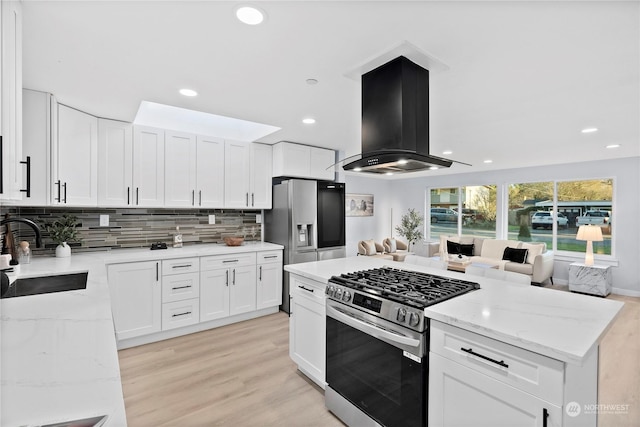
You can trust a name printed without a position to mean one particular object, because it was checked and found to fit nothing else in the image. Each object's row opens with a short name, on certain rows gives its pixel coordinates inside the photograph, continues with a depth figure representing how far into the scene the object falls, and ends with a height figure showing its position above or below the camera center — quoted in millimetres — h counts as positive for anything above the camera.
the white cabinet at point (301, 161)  4109 +725
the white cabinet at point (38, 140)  2426 +575
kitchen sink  1932 -514
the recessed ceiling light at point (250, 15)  1451 +978
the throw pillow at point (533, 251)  5664 -718
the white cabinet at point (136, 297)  2928 -875
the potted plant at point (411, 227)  7887 -407
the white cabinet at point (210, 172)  3732 +490
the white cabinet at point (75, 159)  2715 +483
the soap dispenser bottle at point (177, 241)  3715 -374
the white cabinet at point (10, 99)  1199 +479
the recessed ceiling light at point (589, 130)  3443 +966
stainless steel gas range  1564 -775
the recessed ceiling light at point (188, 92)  2435 +975
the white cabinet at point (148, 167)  3340 +494
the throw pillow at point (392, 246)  7342 -830
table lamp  5191 -387
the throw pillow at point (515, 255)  5711 -807
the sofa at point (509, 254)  5441 -824
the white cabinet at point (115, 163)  3143 +505
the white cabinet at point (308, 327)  2236 -911
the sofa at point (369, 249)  6719 -846
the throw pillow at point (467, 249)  6617 -810
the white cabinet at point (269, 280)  3838 -889
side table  5008 -1113
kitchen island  1143 -614
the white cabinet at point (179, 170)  3531 +490
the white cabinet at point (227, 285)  3445 -882
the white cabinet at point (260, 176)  4145 +489
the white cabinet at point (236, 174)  3939 +487
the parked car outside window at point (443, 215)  7659 -65
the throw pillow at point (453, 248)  6793 -800
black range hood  1905 +625
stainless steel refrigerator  3971 -133
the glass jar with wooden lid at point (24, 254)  2506 -370
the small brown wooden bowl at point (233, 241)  3896 -388
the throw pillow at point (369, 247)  6727 -785
